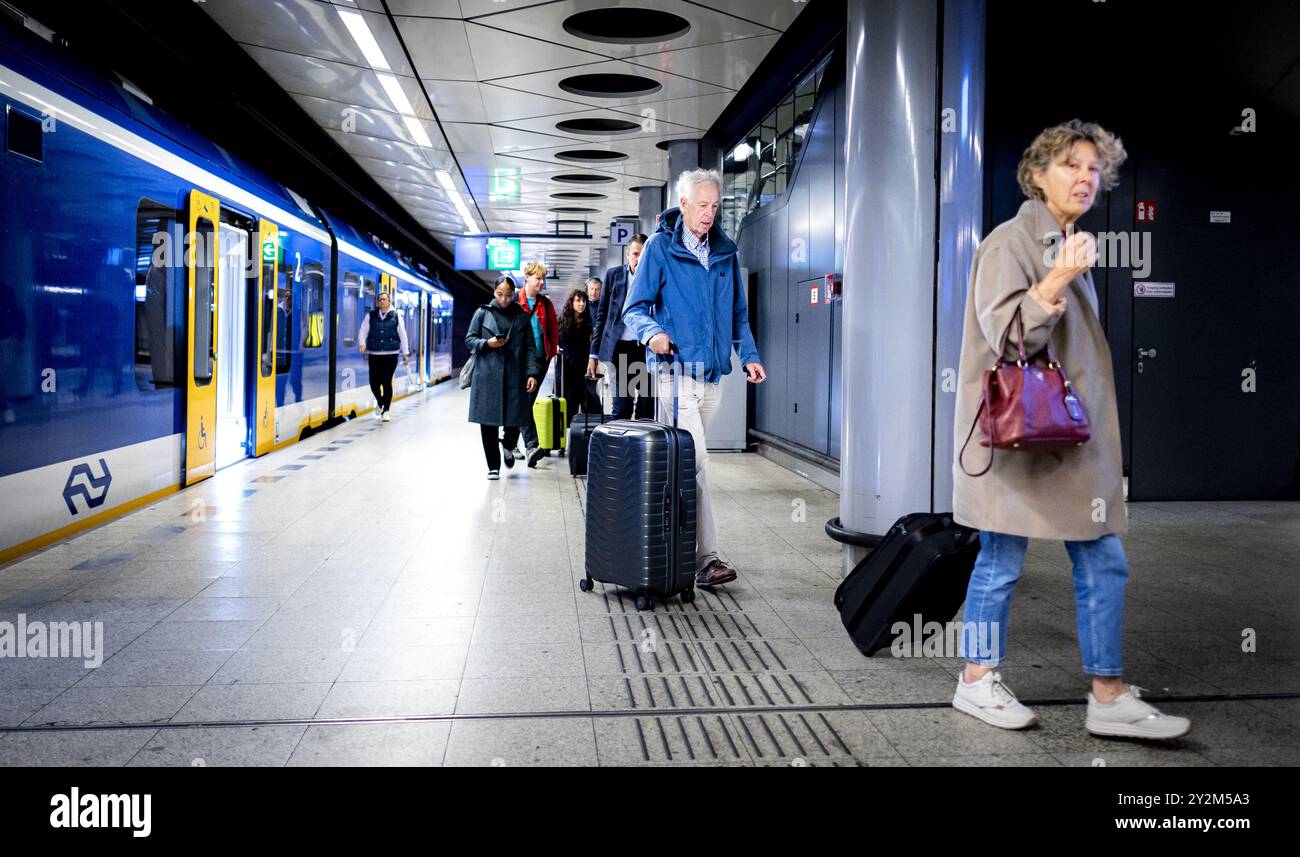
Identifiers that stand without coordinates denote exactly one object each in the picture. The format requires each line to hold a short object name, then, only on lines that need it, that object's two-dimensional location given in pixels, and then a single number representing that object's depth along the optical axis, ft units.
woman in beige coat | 8.75
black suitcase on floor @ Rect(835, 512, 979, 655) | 10.72
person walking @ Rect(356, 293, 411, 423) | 46.44
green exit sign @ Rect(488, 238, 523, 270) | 67.82
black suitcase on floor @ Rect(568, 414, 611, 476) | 26.99
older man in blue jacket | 14.37
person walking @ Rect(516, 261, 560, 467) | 27.61
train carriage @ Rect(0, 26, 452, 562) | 15.88
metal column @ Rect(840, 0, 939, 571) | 16.66
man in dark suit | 24.30
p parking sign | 53.30
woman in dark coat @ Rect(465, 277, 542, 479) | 26.25
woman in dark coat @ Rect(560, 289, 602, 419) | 31.17
